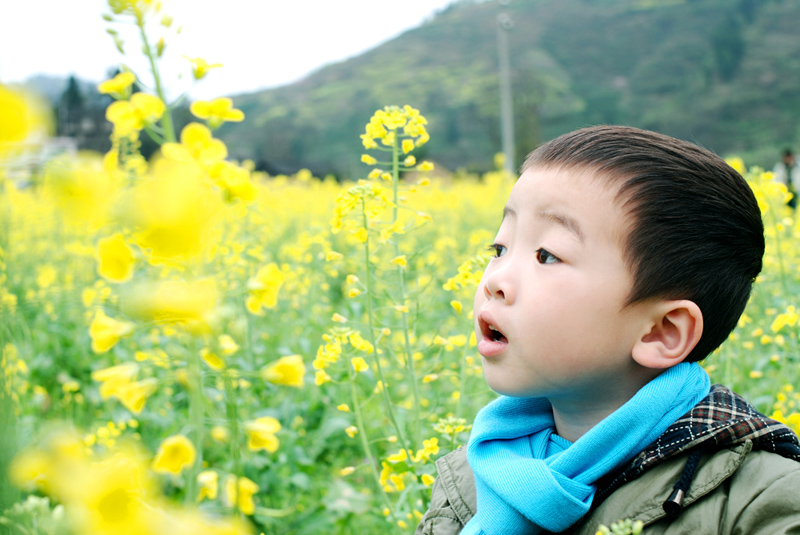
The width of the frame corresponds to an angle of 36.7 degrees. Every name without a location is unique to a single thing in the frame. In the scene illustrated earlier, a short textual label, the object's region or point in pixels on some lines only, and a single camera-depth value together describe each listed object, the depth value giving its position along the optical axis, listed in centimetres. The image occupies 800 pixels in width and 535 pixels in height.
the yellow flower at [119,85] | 59
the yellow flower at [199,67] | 60
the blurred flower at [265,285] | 56
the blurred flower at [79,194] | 38
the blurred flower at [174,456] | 54
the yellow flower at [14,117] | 37
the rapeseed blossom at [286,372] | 56
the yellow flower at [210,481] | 59
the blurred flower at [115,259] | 51
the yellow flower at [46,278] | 325
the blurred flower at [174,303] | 43
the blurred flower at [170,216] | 38
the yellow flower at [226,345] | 55
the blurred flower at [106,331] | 55
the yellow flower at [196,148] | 54
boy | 71
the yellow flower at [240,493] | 56
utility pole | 976
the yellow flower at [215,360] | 54
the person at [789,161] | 520
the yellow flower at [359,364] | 88
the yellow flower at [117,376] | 56
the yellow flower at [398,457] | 89
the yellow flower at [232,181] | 55
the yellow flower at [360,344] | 88
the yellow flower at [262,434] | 56
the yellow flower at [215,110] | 60
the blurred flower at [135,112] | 57
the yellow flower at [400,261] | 89
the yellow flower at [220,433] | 55
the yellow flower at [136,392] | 55
